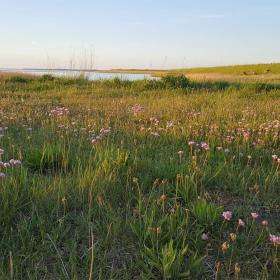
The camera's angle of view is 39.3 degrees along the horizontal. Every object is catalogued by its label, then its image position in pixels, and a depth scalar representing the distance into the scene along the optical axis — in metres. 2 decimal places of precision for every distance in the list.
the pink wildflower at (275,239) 2.43
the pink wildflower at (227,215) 2.63
